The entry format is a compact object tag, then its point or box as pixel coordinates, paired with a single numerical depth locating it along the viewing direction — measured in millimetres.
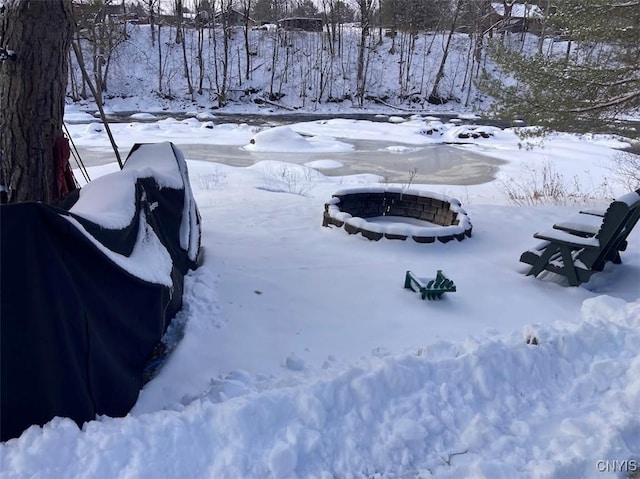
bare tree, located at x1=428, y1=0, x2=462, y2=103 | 34656
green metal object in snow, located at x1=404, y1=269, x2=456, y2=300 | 4492
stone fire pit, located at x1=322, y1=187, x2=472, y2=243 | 6914
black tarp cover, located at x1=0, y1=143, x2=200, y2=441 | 2068
